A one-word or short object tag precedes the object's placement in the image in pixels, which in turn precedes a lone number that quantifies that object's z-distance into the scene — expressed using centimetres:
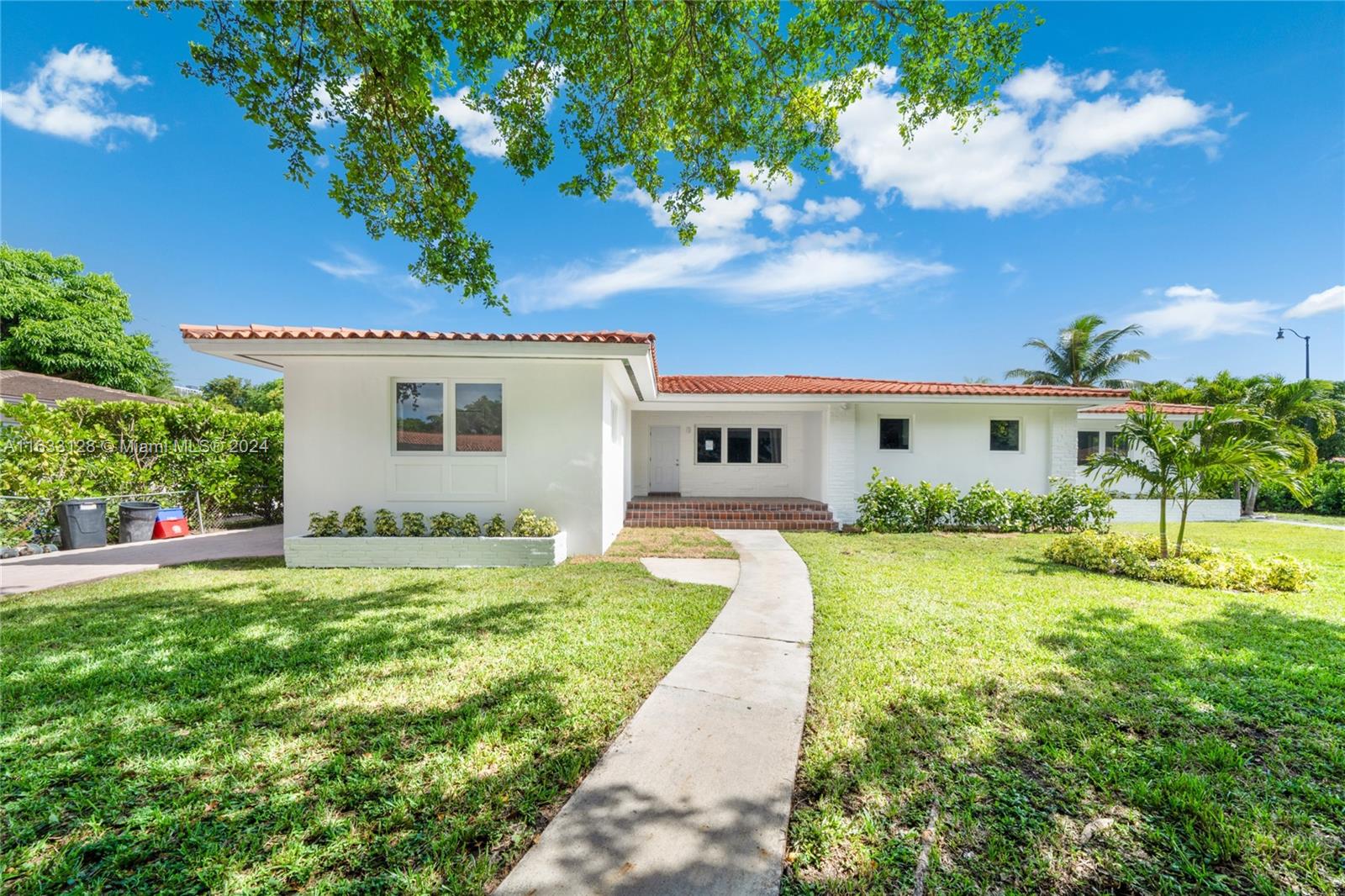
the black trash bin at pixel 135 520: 906
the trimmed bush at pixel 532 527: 753
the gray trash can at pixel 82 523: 845
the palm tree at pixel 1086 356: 2398
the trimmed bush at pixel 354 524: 756
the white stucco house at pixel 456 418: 713
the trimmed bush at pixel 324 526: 757
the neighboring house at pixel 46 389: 1401
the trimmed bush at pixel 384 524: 755
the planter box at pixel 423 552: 727
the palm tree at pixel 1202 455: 662
